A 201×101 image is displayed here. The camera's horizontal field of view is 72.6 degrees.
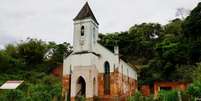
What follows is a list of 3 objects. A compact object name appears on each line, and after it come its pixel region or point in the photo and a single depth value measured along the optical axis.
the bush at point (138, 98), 8.01
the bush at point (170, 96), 7.98
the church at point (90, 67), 13.19
